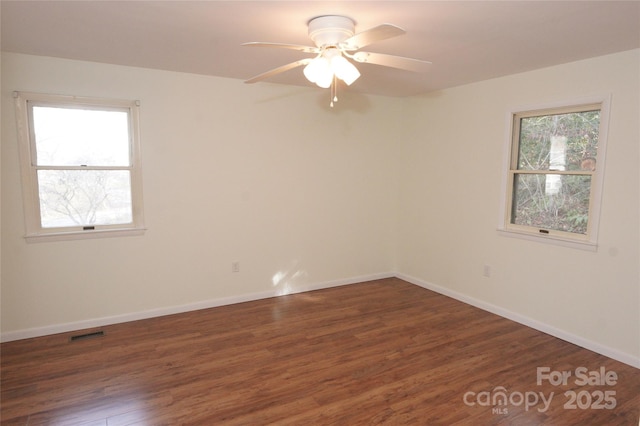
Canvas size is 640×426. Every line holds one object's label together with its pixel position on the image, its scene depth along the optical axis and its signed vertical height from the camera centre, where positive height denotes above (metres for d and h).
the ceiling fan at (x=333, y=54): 2.18 +0.73
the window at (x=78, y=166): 3.18 +0.04
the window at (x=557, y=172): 3.12 +0.04
